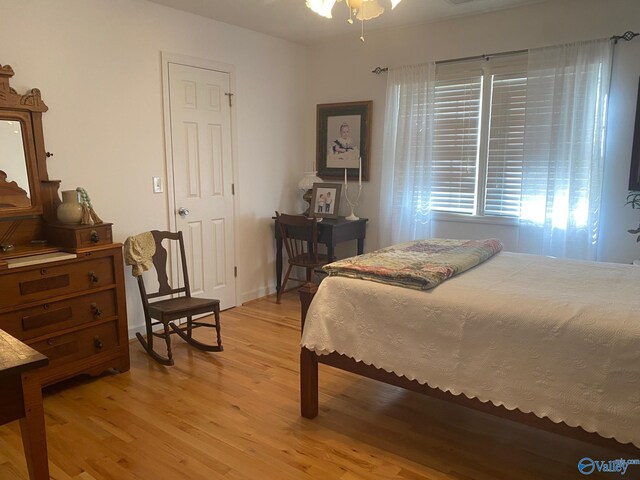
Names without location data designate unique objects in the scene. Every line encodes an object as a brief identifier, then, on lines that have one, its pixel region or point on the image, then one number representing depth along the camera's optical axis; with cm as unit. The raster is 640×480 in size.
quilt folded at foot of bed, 216
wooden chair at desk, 431
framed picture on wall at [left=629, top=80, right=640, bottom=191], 330
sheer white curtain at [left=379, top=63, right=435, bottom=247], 416
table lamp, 477
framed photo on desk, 465
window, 382
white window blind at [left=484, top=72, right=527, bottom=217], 379
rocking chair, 321
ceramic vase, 290
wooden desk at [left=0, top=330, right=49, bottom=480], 131
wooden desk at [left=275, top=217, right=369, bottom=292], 436
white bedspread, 168
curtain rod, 329
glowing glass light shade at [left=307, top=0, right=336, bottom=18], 217
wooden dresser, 257
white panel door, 382
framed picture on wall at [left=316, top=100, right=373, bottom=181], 461
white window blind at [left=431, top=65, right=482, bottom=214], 400
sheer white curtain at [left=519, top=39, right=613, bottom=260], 341
